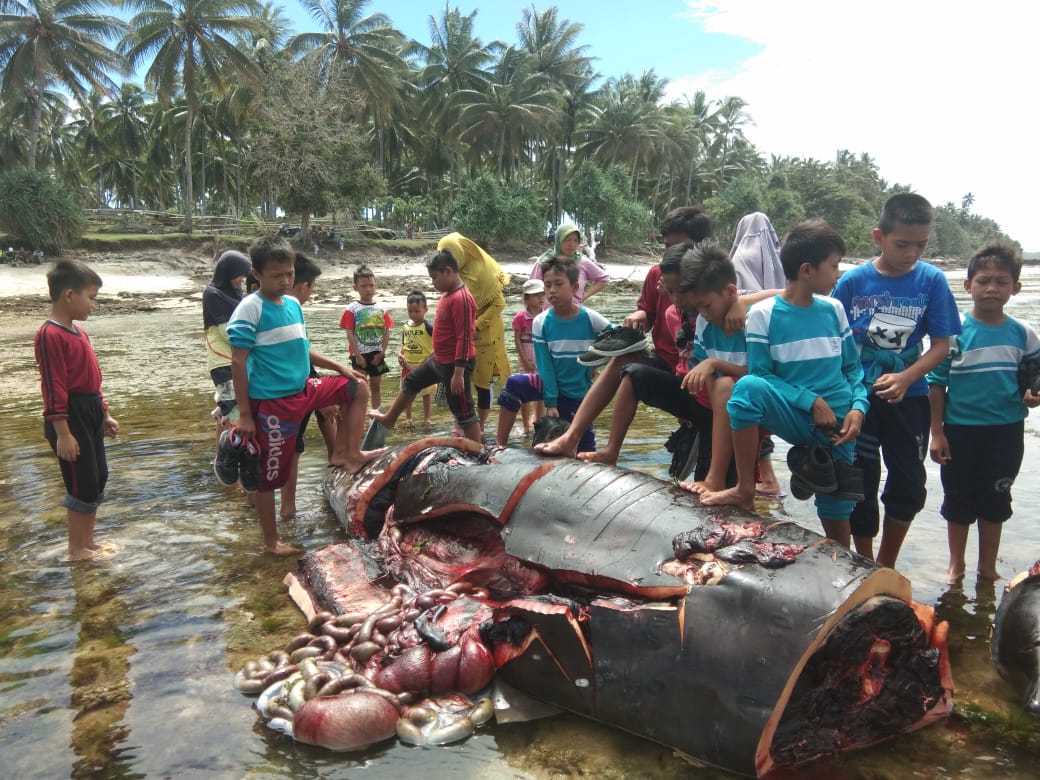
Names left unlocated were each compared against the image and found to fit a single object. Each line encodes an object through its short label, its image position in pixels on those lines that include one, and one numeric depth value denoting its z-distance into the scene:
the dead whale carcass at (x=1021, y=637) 3.03
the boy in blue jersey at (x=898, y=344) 3.82
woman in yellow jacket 7.63
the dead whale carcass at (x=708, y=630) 2.59
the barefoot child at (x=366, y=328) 8.63
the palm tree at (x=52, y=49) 34.06
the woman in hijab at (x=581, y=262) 7.80
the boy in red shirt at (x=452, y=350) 6.63
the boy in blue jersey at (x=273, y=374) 4.58
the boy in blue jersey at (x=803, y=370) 3.58
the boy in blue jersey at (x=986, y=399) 4.00
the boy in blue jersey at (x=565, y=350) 5.57
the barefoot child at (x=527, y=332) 7.84
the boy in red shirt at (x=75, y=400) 4.43
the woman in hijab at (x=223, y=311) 5.97
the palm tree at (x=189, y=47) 37.50
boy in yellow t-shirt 8.80
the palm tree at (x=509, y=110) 45.75
